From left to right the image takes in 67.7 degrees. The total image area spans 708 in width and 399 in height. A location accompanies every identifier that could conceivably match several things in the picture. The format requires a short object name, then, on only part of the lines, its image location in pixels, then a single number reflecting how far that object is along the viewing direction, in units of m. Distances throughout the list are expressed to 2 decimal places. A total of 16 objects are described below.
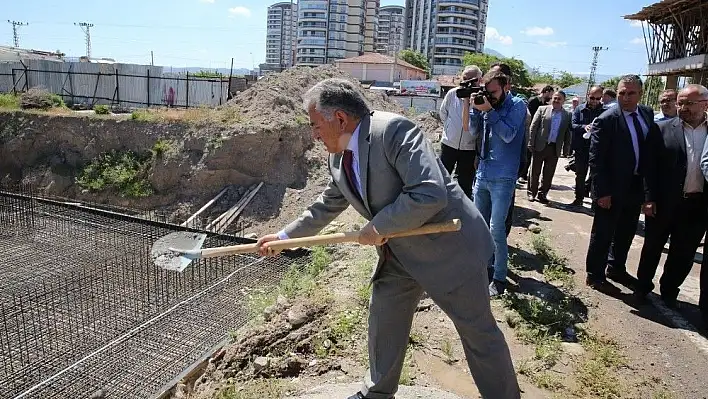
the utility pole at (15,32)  67.24
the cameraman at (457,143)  4.33
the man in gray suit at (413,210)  1.75
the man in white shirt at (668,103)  4.27
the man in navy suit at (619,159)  3.67
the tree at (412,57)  61.25
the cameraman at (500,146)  3.44
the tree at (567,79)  55.56
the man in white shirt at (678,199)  3.54
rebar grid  4.77
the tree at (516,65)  43.00
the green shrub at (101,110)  14.16
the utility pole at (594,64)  60.54
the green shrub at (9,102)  14.75
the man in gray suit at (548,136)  6.53
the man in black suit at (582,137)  6.57
